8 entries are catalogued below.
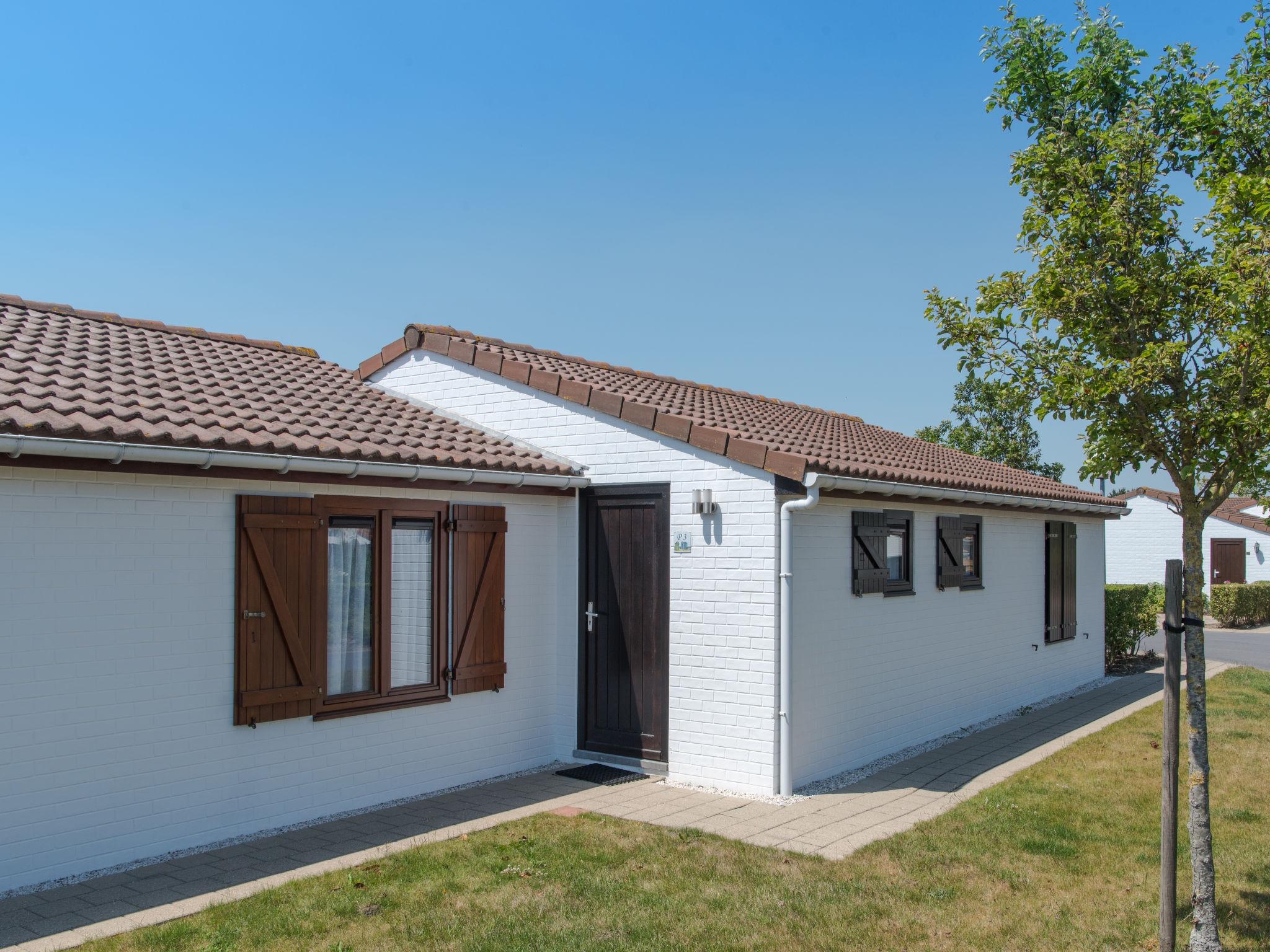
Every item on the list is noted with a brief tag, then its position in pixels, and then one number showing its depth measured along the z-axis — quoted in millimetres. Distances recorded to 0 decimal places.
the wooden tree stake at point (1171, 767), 4539
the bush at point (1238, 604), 25922
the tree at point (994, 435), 24828
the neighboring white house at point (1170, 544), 31375
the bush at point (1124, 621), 16625
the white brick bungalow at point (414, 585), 5895
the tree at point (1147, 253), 4758
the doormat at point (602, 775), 8375
